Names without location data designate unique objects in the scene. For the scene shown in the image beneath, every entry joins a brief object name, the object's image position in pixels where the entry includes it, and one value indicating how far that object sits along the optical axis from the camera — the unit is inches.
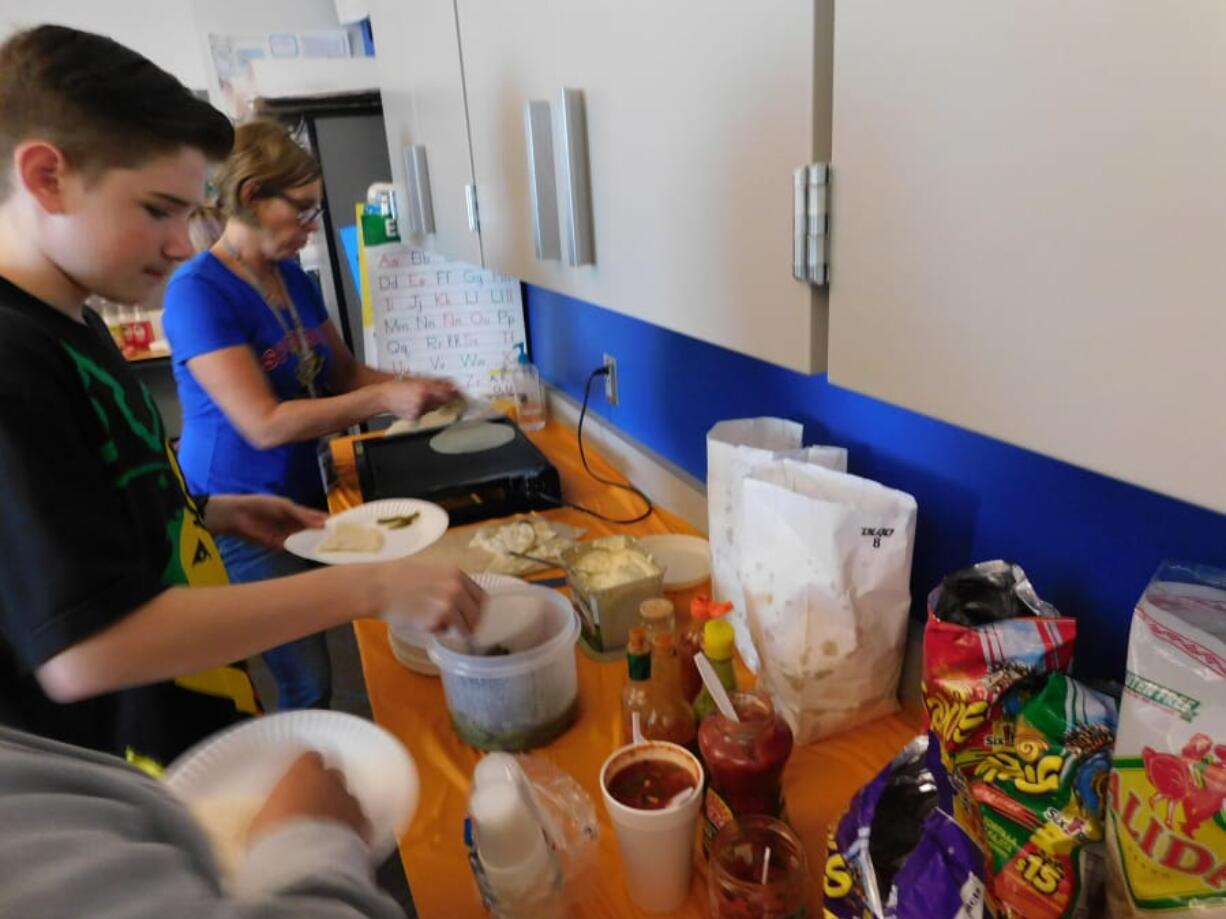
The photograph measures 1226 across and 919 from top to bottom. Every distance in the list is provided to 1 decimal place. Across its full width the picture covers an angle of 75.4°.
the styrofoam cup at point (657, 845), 27.1
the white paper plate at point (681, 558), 48.1
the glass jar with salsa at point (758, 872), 25.5
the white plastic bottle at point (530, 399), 83.2
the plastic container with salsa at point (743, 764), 27.8
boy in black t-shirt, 27.7
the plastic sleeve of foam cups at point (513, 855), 26.8
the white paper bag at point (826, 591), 31.6
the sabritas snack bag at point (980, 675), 24.1
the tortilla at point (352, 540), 50.8
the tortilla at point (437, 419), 75.6
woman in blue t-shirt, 56.1
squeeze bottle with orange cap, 33.6
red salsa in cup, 28.8
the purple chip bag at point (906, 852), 22.3
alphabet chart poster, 82.7
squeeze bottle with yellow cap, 30.6
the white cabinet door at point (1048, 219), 14.3
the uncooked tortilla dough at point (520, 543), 51.9
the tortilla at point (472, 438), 67.5
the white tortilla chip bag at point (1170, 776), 19.1
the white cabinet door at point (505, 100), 37.6
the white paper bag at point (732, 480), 38.5
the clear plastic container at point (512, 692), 35.2
